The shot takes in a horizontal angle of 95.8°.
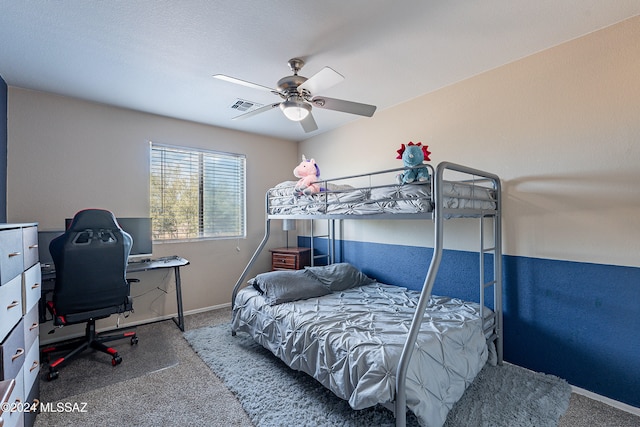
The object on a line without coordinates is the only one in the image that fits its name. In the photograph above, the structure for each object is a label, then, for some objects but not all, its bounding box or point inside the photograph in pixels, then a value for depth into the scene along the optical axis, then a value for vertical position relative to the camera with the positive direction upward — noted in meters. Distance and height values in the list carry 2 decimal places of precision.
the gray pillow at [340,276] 3.12 -0.68
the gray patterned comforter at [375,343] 1.60 -0.86
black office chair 2.32 -0.48
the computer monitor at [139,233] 3.17 -0.17
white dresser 1.33 -0.51
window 3.57 +0.32
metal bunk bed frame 1.53 -0.30
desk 2.59 -0.51
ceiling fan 2.00 +0.89
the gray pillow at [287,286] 2.70 -0.69
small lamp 4.16 -0.13
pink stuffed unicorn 2.82 +0.38
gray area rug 1.79 -1.27
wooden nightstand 3.98 -0.60
